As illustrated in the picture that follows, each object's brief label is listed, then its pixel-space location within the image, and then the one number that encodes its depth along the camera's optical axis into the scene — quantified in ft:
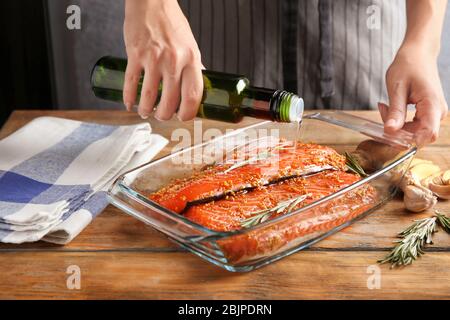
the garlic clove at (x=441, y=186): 3.87
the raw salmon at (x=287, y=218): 3.27
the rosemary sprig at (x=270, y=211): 3.37
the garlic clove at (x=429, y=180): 3.93
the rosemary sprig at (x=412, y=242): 3.43
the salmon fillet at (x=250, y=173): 3.54
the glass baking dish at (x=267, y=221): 3.26
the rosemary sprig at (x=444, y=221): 3.64
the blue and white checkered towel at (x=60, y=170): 3.59
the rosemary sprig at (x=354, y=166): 3.86
